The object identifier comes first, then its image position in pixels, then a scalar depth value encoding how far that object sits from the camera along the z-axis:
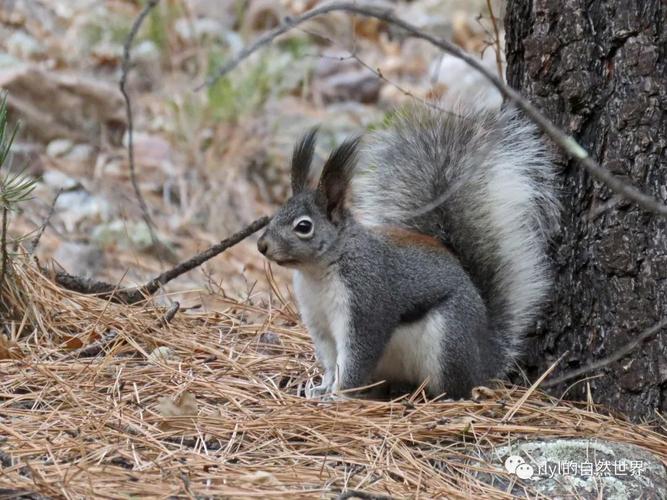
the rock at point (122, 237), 9.90
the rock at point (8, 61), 12.24
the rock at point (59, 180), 10.86
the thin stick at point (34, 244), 6.14
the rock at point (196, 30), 14.24
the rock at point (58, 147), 11.75
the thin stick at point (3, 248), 5.39
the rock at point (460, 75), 13.58
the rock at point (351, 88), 14.29
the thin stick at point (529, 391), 5.02
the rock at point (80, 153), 11.72
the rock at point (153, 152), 11.83
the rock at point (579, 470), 4.42
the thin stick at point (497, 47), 6.20
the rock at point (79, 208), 10.47
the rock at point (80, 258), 9.12
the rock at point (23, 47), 13.70
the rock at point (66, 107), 11.79
